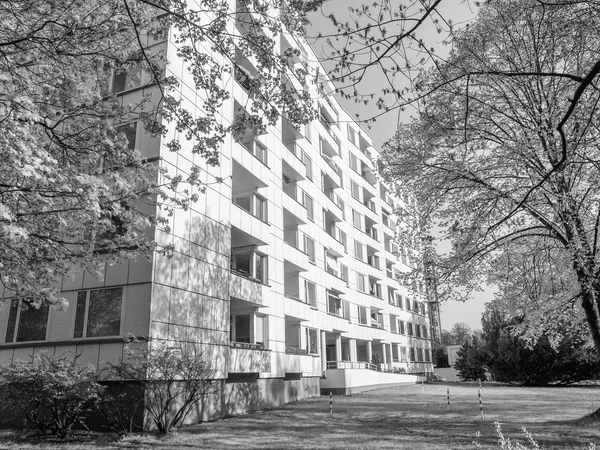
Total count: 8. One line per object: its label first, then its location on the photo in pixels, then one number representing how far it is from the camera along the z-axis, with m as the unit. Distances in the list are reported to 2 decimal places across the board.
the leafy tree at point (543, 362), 36.19
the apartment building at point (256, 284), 15.35
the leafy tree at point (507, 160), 12.62
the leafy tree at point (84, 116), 7.91
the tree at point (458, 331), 129.82
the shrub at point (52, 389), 12.72
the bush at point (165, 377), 13.79
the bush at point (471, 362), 44.44
